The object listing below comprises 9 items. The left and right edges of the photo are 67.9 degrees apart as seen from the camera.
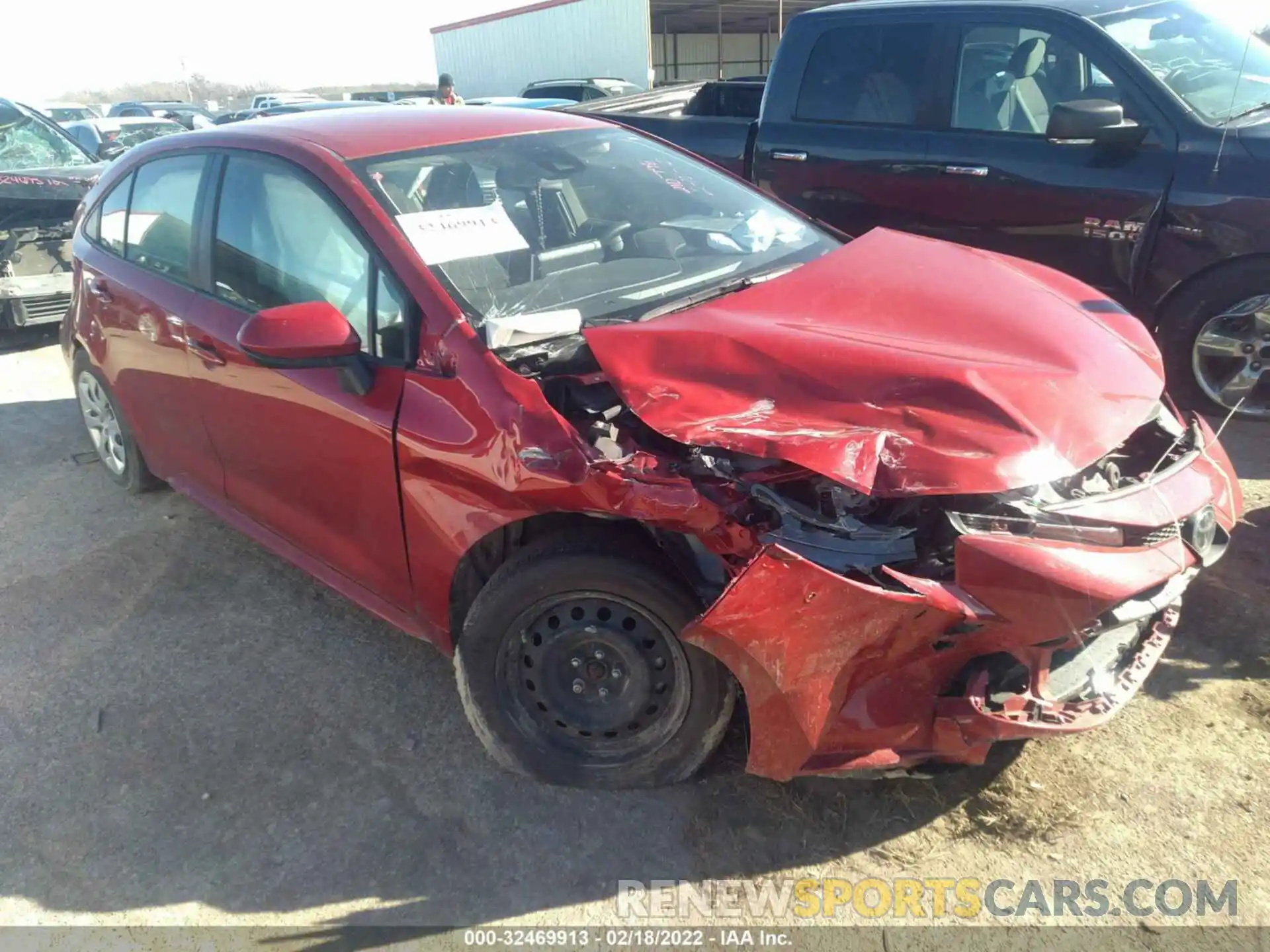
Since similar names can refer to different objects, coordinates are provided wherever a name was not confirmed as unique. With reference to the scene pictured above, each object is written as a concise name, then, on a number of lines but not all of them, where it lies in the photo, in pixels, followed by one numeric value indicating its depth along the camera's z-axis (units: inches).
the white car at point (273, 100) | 1041.8
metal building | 828.0
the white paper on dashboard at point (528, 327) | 99.7
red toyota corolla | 81.7
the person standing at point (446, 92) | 464.8
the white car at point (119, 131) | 575.5
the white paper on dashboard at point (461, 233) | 108.0
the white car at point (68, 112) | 995.3
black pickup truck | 163.6
